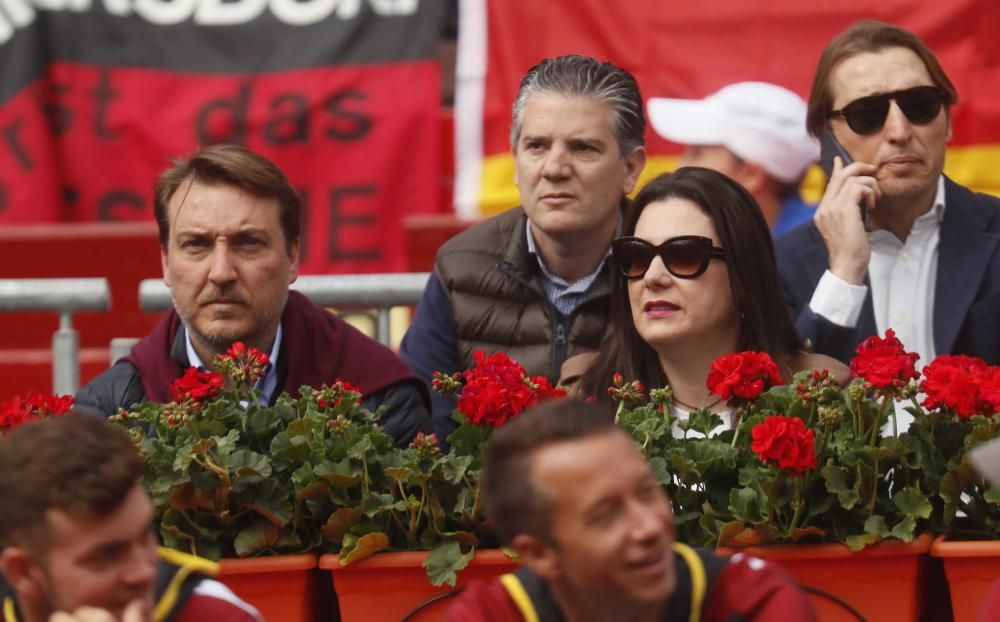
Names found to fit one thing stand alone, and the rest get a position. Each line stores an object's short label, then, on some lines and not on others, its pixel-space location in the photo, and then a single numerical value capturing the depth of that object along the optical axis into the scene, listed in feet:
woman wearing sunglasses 31.96
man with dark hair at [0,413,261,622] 21.03
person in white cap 51.16
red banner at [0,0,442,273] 58.08
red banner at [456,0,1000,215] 52.60
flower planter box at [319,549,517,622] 27.63
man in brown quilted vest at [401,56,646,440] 36.01
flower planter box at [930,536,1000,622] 26.53
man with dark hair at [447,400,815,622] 21.25
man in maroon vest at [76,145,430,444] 33.17
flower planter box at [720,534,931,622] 26.94
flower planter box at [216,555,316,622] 27.58
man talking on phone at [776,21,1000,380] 35.04
